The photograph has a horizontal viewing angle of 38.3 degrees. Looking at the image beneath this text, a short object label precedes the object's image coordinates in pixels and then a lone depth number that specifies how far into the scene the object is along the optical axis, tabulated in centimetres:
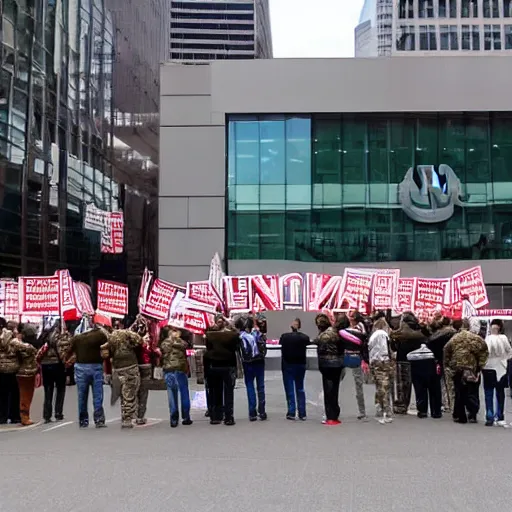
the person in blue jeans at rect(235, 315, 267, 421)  1143
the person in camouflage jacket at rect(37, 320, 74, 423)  1170
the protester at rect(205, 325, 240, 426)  1116
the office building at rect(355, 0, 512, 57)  10575
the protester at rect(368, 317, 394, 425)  1120
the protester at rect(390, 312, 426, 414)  1172
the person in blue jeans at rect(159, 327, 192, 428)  1119
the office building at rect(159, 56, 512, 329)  3231
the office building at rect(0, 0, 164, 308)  2781
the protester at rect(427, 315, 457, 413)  1163
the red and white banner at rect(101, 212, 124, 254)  3731
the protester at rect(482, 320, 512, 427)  1092
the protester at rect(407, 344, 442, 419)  1148
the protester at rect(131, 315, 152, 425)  1138
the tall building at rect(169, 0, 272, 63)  14925
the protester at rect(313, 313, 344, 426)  1113
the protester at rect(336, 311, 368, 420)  1124
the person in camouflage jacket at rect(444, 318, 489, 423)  1084
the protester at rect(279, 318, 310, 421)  1145
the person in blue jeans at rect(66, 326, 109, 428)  1117
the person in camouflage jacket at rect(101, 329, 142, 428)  1101
